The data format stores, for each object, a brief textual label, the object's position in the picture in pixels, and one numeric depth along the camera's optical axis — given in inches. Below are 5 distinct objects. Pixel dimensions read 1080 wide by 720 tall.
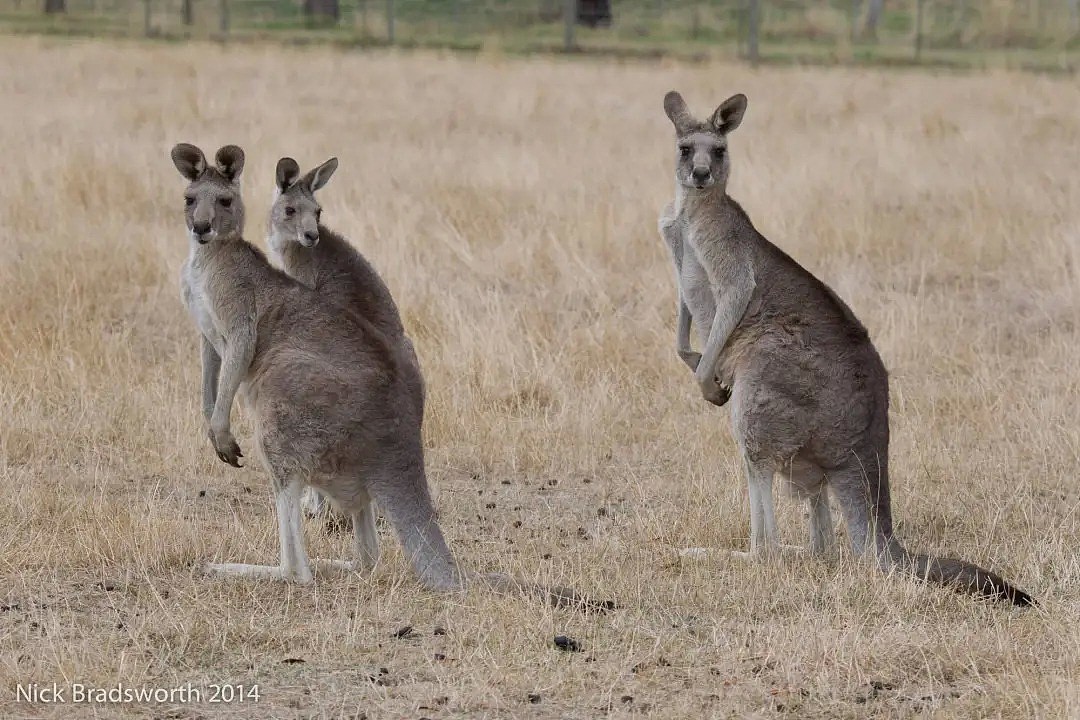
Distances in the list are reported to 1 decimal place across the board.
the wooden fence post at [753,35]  1802.4
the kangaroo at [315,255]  428.1
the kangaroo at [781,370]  378.6
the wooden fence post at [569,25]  1916.8
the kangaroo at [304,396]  360.5
